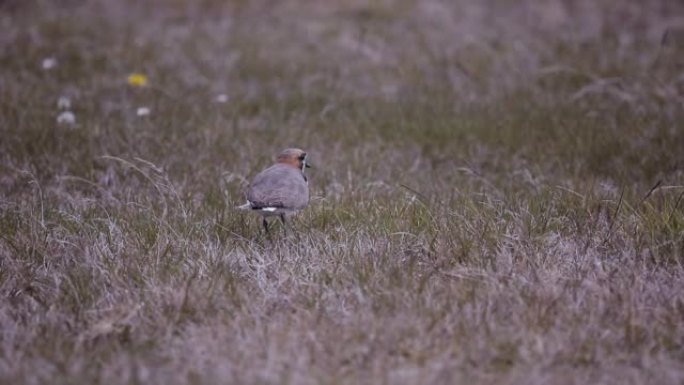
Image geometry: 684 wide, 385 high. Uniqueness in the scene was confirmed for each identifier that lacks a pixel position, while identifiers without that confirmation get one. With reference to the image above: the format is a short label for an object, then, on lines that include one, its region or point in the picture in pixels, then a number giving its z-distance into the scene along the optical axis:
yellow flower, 16.27
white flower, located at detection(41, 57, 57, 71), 16.86
